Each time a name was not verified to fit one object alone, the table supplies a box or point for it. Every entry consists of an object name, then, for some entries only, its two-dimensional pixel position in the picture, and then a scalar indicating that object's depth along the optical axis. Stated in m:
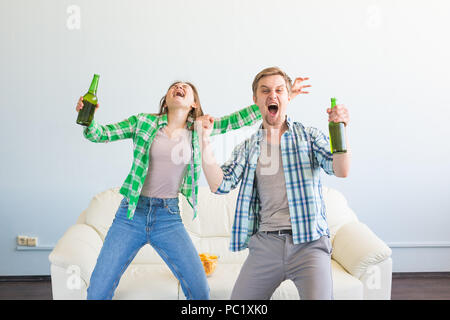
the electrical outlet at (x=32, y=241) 3.22
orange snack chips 2.33
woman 1.78
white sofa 2.18
